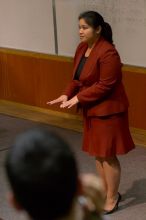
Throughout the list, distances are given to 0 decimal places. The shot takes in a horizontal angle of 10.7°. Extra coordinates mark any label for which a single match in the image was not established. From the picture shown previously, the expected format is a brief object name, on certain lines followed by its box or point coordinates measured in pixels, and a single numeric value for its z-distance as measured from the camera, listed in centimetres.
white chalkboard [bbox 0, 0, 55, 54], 647
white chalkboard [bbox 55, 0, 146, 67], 558
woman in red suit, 388
